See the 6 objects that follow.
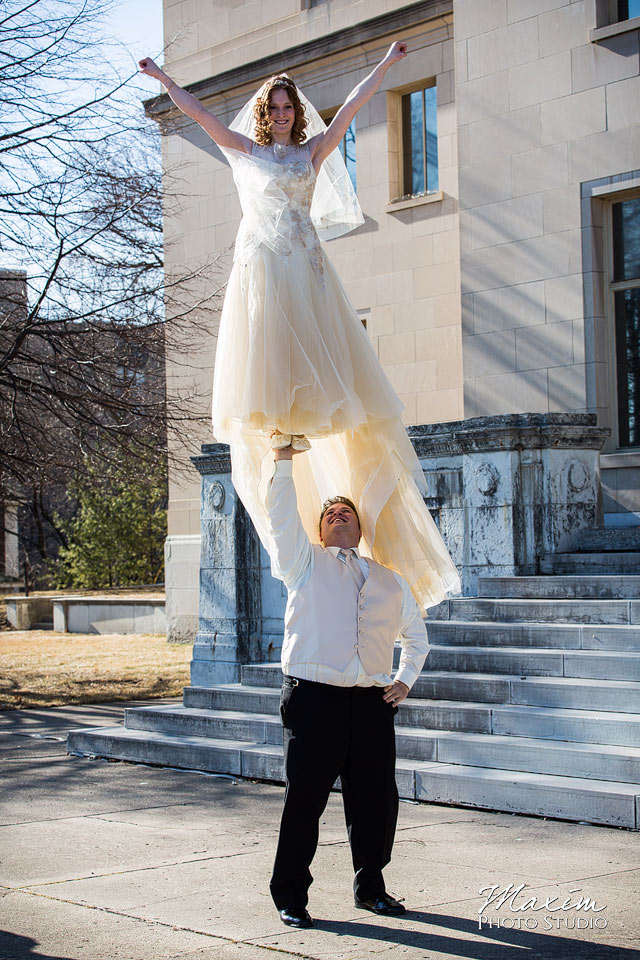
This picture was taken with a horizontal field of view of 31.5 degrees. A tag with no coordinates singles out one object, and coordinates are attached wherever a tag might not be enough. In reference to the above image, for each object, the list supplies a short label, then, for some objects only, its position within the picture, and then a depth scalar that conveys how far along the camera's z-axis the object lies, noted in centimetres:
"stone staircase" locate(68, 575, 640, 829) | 691
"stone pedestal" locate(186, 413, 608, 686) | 994
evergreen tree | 2905
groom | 487
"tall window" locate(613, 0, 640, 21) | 1297
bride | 500
